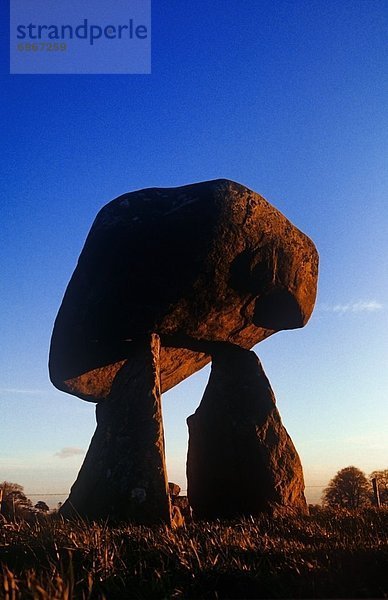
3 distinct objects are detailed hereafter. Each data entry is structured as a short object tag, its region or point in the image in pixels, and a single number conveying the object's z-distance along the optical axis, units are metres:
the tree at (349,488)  28.02
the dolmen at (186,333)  10.44
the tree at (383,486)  25.12
